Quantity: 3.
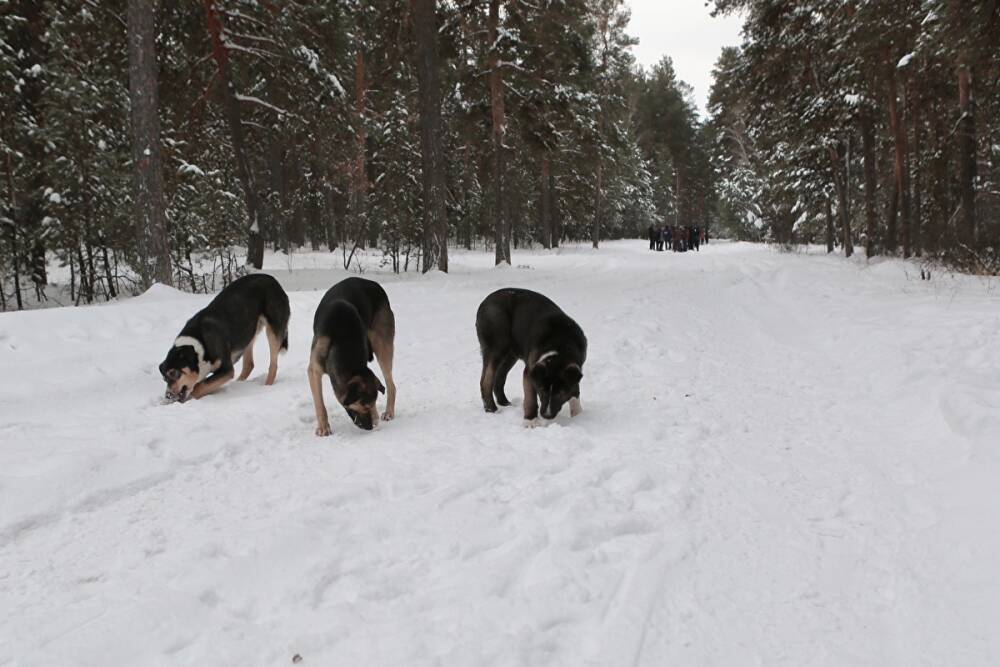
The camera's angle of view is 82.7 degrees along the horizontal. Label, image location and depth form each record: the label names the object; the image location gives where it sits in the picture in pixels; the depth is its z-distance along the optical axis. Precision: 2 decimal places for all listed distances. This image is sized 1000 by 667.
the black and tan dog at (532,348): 5.19
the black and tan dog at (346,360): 5.05
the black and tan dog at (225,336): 6.25
